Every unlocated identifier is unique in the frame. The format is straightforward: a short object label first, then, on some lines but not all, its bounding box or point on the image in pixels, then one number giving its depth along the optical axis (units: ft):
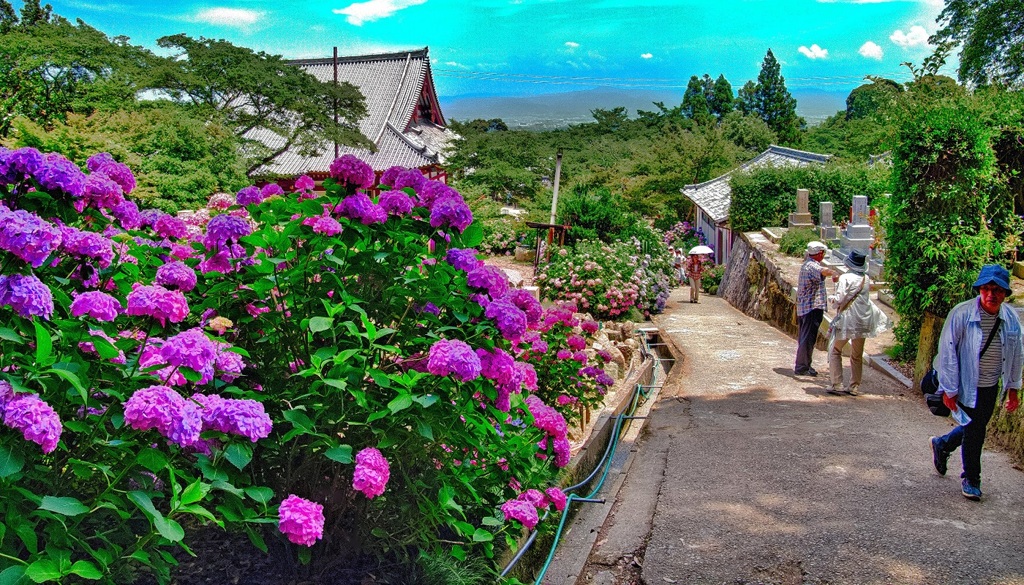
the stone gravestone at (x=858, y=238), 55.21
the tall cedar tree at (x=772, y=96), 211.20
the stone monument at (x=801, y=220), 76.79
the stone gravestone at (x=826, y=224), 67.15
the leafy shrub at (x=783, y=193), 91.30
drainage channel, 13.46
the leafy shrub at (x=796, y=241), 67.56
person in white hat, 30.09
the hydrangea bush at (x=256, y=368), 7.33
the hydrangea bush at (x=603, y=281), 53.42
